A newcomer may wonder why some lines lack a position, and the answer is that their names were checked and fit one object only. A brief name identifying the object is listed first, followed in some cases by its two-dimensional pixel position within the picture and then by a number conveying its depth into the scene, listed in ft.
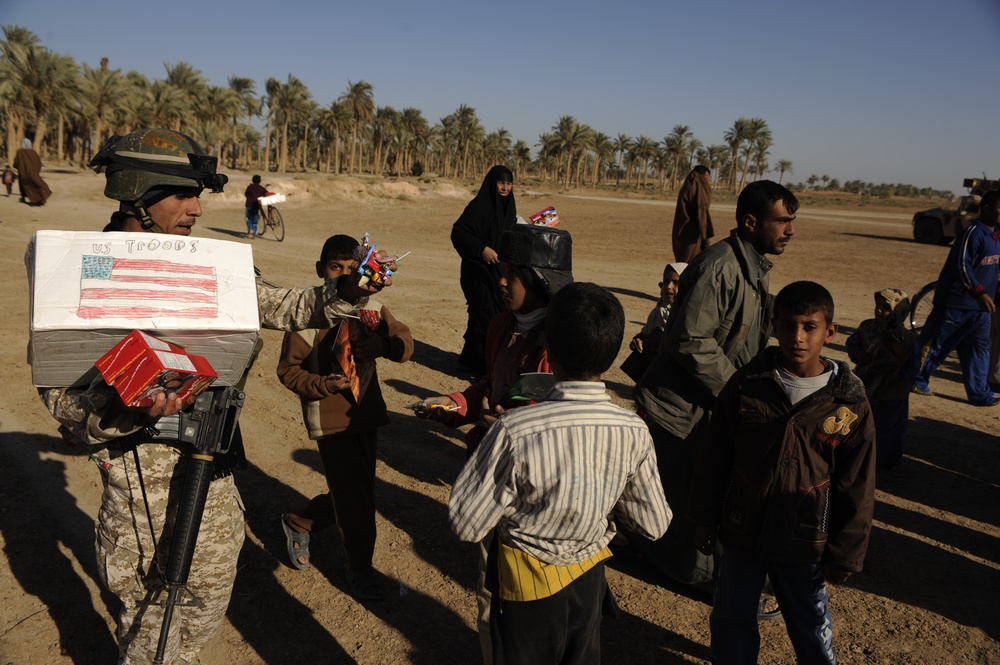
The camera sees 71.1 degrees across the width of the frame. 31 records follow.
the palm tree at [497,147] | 300.40
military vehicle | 77.30
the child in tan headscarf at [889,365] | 17.61
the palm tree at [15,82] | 128.57
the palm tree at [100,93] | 147.02
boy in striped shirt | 6.55
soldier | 8.21
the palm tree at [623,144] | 322.14
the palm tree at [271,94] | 219.41
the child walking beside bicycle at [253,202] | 60.80
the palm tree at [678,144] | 301.43
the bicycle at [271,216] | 58.65
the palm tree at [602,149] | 317.22
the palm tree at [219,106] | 198.49
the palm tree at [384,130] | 251.97
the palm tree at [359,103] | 233.35
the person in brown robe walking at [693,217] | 29.43
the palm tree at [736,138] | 288.30
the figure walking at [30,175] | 59.82
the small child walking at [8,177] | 75.61
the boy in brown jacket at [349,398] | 11.27
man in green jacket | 11.28
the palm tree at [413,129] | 264.11
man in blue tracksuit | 22.20
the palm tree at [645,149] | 314.76
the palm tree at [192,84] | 192.03
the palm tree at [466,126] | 278.67
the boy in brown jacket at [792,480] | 8.70
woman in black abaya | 24.62
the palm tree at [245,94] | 228.72
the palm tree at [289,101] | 218.59
